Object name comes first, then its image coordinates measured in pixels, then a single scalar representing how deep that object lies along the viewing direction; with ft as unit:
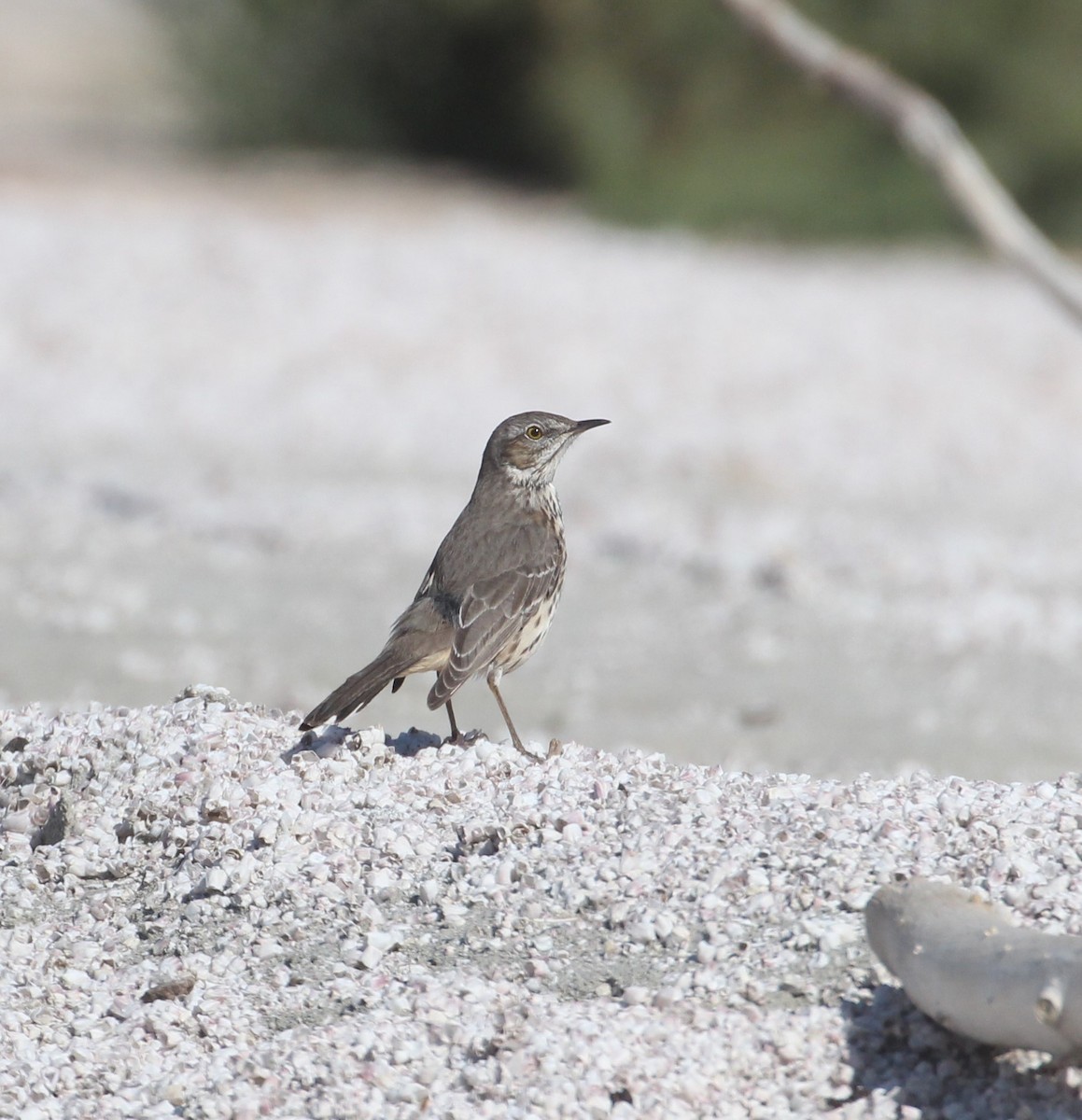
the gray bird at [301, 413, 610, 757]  34.60
